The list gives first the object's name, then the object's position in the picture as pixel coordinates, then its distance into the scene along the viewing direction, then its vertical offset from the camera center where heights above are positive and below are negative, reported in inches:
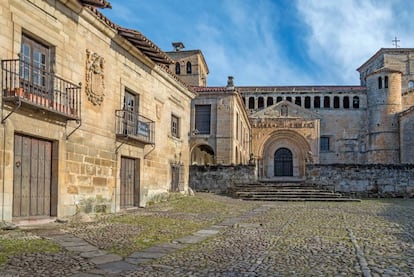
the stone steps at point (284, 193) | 794.2 -45.5
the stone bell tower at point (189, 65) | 1775.3 +414.8
